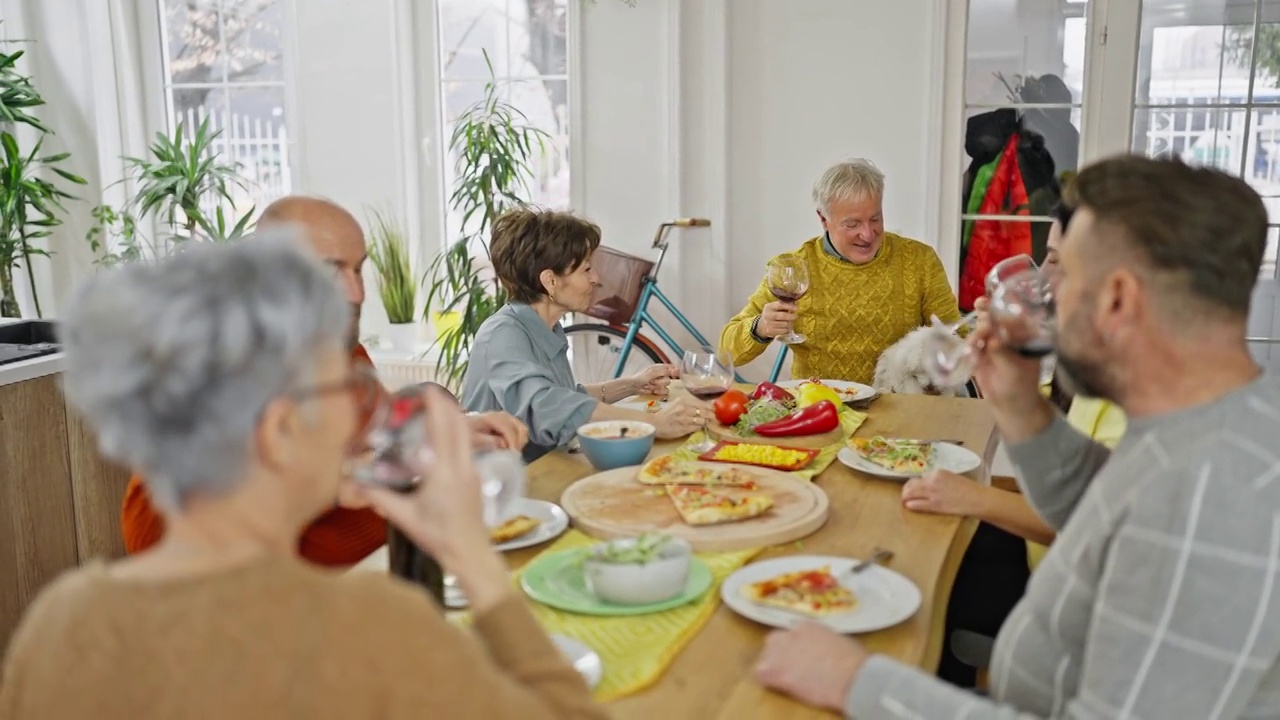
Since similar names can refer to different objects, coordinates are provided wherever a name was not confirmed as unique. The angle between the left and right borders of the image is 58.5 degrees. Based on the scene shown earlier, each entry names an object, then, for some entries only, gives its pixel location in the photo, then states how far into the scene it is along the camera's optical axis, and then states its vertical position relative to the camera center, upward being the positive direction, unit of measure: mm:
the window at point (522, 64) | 4844 +297
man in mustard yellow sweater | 3512 -499
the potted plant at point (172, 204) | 4930 -306
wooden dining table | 1283 -631
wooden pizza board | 1762 -615
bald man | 1779 -504
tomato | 2592 -612
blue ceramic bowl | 2197 -593
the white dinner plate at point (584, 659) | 1309 -603
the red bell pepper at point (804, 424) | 2508 -629
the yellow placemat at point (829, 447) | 2201 -646
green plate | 1494 -610
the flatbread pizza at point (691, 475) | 2025 -605
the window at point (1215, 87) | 4172 +160
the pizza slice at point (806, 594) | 1477 -598
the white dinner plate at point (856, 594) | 1444 -608
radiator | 5012 -1003
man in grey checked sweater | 1145 -390
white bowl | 1479 -569
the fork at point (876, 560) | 1608 -610
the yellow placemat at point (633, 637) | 1316 -616
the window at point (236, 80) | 5203 +247
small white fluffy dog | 3225 -665
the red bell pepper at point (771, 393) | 2695 -605
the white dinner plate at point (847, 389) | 2830 -641
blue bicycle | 4559 -696
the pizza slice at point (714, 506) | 1811 -594
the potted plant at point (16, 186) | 4680 -207
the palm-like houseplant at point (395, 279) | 4965 -621
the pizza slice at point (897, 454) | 2170 -619
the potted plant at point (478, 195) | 4582 -245
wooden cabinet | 3141 -1018
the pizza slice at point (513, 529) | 1765 -606
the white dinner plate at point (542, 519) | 1758 -617
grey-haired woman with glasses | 883 -341
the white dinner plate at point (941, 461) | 2137 -643
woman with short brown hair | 2453 -475
